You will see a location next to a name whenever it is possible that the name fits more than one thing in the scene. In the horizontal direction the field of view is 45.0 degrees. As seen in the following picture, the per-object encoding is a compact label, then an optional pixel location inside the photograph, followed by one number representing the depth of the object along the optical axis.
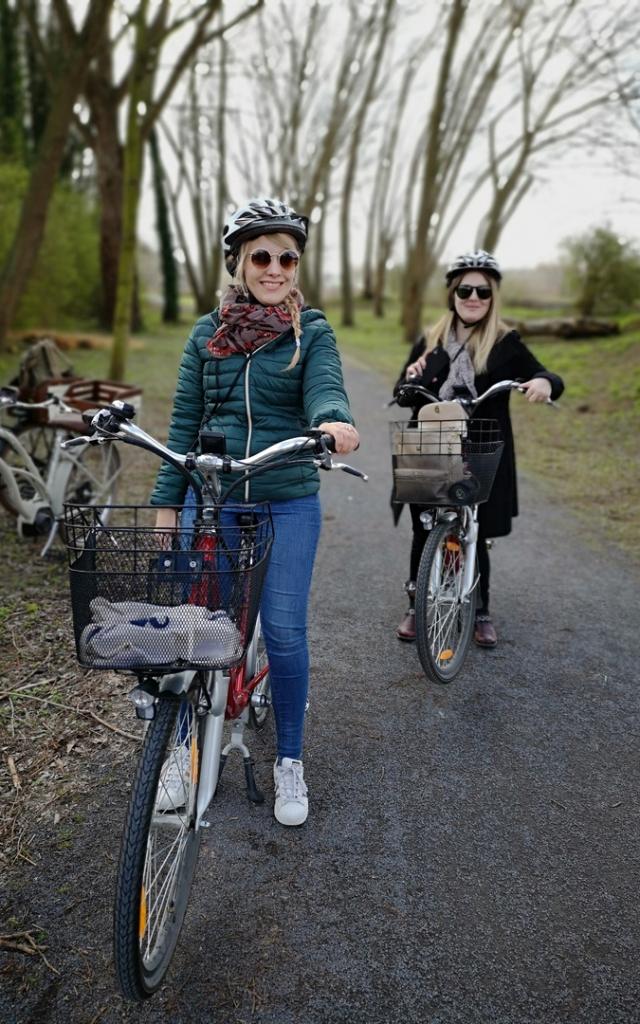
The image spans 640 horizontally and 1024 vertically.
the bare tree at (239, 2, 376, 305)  24.11
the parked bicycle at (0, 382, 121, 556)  5.21
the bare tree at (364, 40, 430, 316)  33.53
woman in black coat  4.08
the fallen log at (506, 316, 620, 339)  18.11
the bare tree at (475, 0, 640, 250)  16.30
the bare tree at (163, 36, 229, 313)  27.92
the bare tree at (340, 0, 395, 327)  21.70
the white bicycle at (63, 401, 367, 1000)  1.90
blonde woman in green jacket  2.58
